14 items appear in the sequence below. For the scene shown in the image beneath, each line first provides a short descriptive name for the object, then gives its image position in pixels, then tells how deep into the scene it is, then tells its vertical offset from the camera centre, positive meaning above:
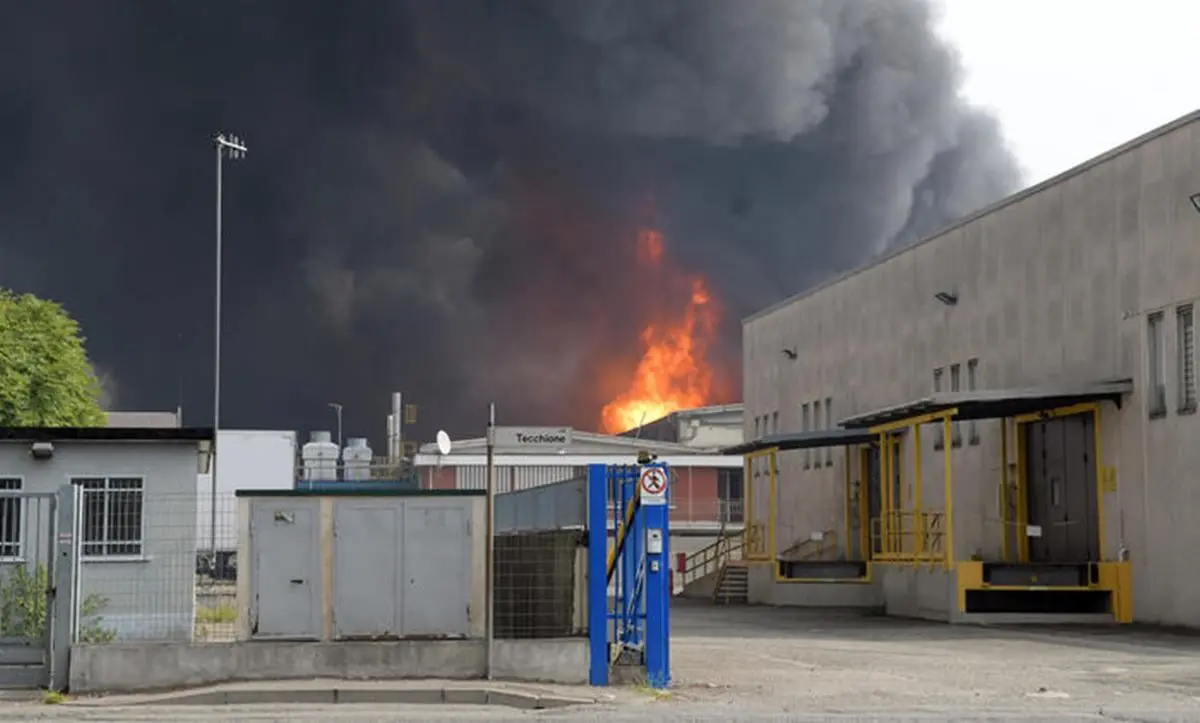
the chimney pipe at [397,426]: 85.38 +5.97
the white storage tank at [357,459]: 79.12 +3.96
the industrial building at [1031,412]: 32.91 +2.76
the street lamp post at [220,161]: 65.00 +14.22
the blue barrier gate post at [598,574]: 20.95 -0.29
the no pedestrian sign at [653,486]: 20.86 +0.71
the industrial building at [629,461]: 79.19 +3.50
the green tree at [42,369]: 52.97 +5.45
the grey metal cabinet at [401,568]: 21.55 -0.22
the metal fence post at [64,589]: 20.84 -0.42
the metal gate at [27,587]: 21.02 -0.40
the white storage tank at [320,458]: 82.69 +4.24
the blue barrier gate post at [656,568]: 20.92 -0.23
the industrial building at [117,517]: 21.55 +0.43
